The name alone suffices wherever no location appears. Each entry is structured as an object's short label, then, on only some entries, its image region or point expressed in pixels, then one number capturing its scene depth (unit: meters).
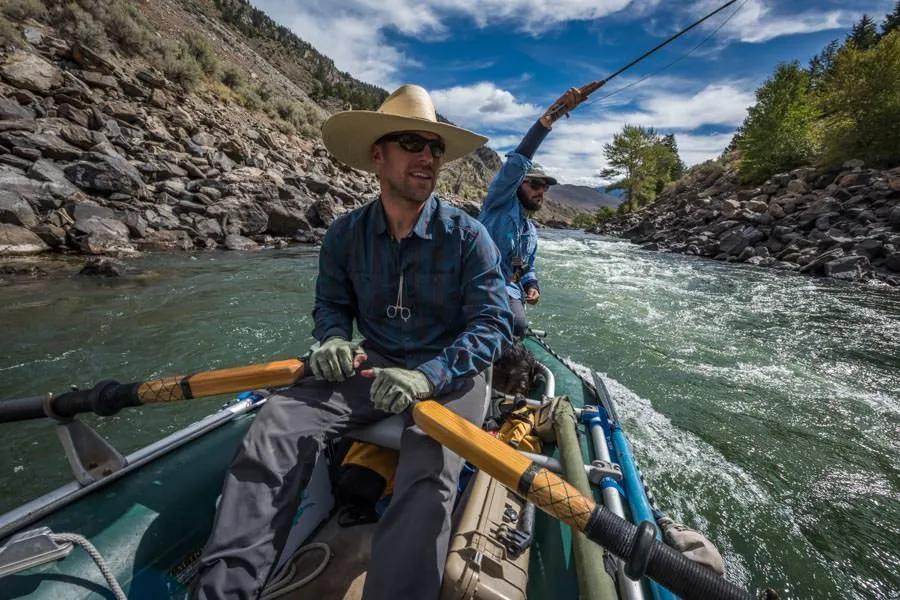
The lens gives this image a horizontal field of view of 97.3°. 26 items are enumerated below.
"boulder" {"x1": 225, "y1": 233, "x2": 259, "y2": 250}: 14.03
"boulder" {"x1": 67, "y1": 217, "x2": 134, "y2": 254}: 10.46
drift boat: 1.48
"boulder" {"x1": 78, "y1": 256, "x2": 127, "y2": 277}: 8.88
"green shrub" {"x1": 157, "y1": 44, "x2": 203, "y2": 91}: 24.80
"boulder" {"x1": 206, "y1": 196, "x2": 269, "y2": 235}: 15.07
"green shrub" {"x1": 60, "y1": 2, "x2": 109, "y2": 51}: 20.19
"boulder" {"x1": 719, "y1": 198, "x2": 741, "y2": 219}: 22.83
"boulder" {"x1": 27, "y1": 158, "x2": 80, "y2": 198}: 10.99
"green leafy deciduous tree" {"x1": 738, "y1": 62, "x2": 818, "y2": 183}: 27.45
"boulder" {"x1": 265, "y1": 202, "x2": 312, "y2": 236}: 16.78
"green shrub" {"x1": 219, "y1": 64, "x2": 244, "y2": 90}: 32.72
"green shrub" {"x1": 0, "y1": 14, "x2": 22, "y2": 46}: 15.58
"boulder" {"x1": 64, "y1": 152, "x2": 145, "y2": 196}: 12.09
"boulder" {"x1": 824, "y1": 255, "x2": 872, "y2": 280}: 12.44
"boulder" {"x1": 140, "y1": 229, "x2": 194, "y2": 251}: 12.36
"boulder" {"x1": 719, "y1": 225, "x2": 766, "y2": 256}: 18.19
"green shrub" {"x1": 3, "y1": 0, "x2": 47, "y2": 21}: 18.73
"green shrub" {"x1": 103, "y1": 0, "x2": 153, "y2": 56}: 23.09
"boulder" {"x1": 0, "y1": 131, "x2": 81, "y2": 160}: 11.28
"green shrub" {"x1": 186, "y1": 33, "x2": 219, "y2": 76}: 30.91
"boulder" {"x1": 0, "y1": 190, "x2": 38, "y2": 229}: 9.38
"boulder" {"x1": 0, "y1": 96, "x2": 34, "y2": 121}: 12.18
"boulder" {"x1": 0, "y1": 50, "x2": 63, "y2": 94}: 13.86
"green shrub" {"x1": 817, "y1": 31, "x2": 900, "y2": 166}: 20.19
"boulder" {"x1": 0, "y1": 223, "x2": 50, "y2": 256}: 9.08
